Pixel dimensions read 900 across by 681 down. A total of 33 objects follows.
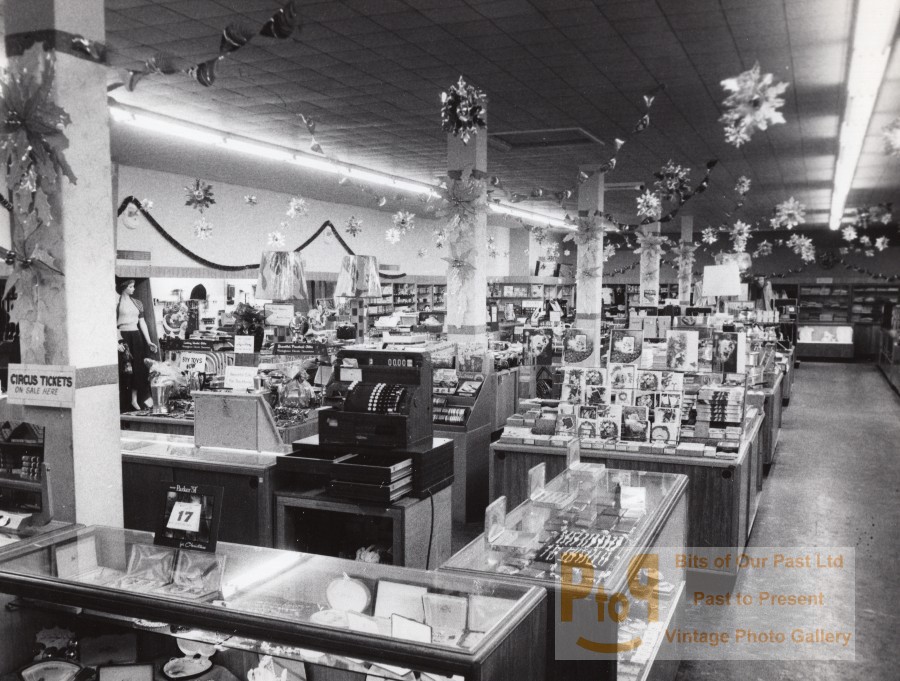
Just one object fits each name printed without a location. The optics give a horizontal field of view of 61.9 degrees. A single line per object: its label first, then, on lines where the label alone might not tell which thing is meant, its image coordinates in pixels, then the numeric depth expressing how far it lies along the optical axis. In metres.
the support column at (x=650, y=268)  18.72
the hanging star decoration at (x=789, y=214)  9.79
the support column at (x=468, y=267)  9.45
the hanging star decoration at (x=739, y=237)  16.85
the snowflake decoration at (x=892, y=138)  4.26
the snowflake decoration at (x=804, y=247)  20.05
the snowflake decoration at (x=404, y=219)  14.03
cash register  3.86
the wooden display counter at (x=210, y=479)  4.26
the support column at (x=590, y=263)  13.88
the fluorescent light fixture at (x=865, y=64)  5.84
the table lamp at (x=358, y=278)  7.34
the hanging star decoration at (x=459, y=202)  9.07
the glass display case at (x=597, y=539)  2.69
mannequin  10.08
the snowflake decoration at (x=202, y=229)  13.72
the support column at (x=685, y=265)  21.09
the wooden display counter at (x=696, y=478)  5.04
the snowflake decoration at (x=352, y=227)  14.26
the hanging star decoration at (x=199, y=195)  11.36
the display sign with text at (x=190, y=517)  2.50
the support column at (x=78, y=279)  3.11
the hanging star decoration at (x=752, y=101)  4.10
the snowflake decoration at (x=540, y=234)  15.33
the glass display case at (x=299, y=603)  1.94
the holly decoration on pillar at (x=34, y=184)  3.01
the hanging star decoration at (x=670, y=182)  8.71
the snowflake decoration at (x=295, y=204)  12.89
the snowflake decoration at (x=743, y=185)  8.73
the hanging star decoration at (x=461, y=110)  6.56
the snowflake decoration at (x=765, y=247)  18.07
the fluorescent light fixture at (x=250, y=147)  9.39
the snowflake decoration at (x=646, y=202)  11.34
